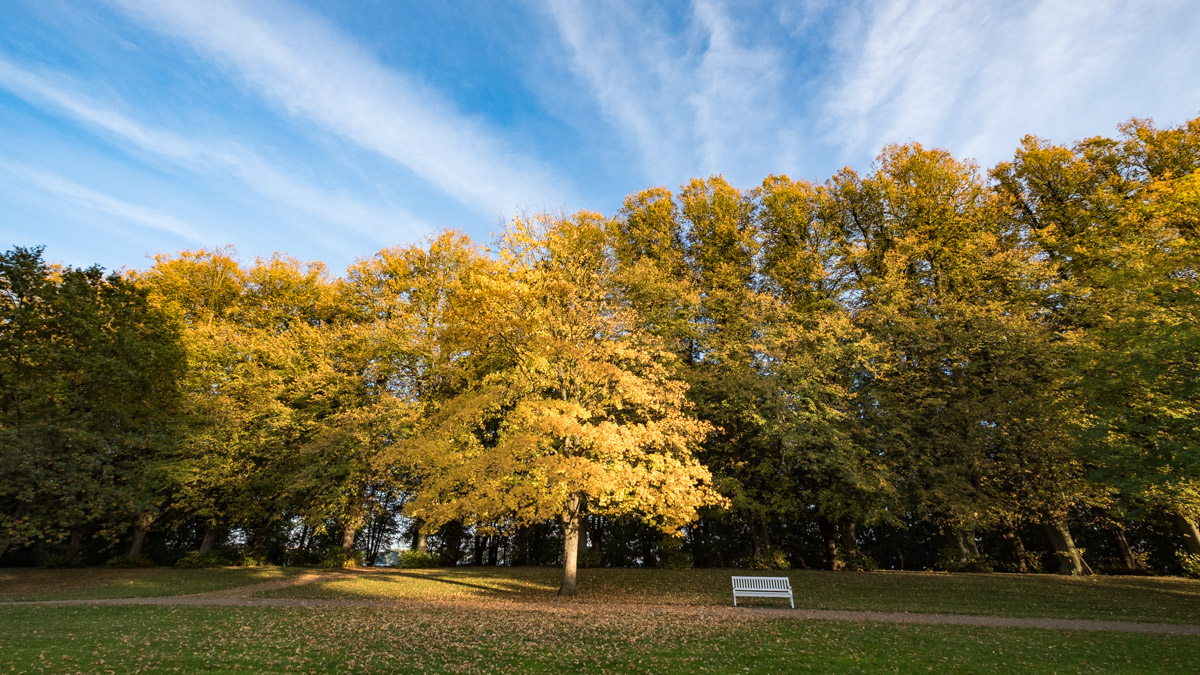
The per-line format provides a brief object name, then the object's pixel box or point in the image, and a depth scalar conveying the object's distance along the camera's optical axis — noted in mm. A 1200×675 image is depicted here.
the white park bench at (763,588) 15133
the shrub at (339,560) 25203
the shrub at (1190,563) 19031
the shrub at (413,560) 25891
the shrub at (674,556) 24391
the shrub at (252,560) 26592
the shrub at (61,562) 25609
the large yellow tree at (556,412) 14586
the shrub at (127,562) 25047
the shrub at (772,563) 22031
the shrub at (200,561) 25109
